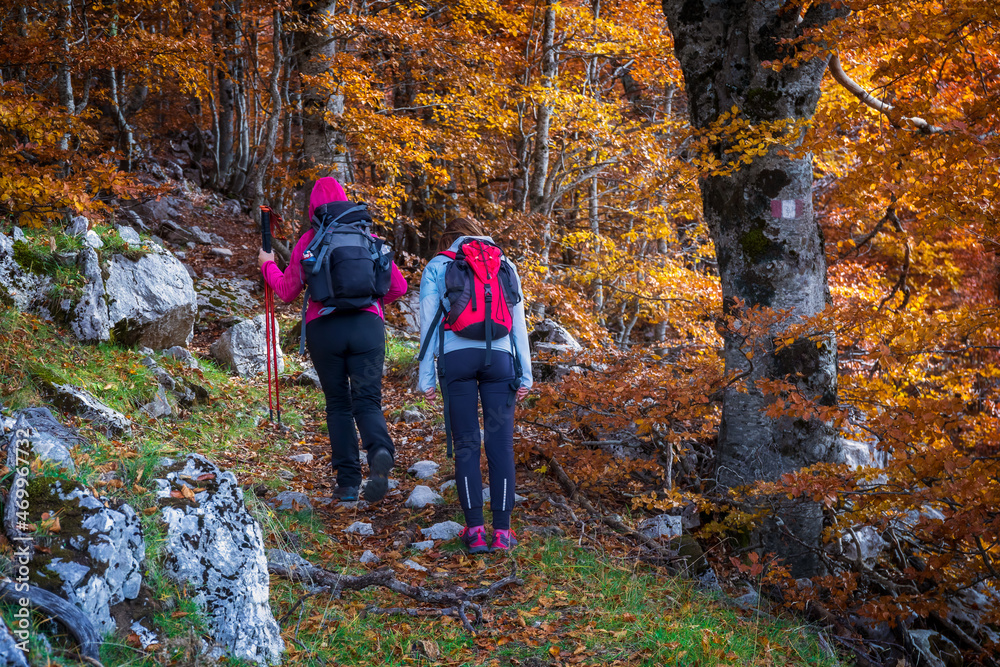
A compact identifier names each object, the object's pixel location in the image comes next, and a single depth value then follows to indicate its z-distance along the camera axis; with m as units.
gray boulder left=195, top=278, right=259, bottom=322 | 11.16
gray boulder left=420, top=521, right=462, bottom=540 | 4.68
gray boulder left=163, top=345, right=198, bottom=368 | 7.57
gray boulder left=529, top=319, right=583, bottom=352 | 10.69
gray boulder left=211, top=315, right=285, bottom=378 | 8.59
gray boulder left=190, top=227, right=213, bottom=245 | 14.62
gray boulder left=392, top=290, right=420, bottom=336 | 12.43
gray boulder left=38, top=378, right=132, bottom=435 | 4.87
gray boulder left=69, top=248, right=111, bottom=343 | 6.62
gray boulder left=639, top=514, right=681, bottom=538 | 5.45
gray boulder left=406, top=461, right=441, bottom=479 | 6.10
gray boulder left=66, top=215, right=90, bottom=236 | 7.20
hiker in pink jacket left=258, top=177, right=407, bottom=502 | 4.84
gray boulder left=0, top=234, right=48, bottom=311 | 6.07
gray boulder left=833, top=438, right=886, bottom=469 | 6.91
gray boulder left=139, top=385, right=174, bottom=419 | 5.96
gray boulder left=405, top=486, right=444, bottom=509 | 5.29
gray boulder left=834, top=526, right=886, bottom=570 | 5.37
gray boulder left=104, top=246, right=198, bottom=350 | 7.15
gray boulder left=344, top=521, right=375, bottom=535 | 4.71
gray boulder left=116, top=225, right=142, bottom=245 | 8.38
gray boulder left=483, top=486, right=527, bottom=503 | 5.59
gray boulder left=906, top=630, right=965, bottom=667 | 4.38
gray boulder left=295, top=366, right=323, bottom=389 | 8.88
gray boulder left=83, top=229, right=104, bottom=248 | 7.13
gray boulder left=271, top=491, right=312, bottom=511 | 4.83
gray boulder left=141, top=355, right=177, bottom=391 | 6.58
